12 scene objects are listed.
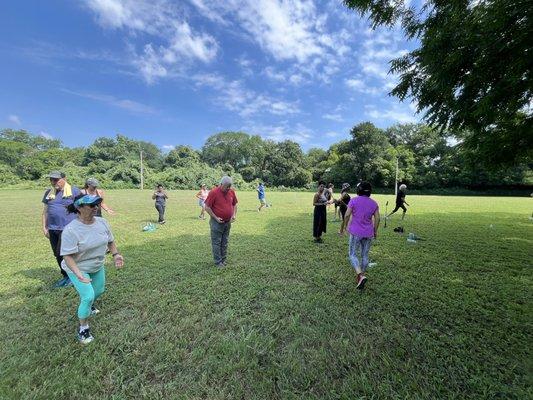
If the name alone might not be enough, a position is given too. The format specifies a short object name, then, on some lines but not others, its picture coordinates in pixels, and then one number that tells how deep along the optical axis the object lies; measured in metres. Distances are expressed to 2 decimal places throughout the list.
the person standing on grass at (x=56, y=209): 4.46
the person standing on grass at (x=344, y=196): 8.34
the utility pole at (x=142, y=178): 43.93
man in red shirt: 5.24
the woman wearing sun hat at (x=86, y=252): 2.74
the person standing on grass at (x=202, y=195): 12.29
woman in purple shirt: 4.39
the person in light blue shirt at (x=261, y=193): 15.75
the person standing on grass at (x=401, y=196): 10.86
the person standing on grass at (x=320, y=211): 7.27
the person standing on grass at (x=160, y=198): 10.53
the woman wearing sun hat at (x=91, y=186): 5.49
